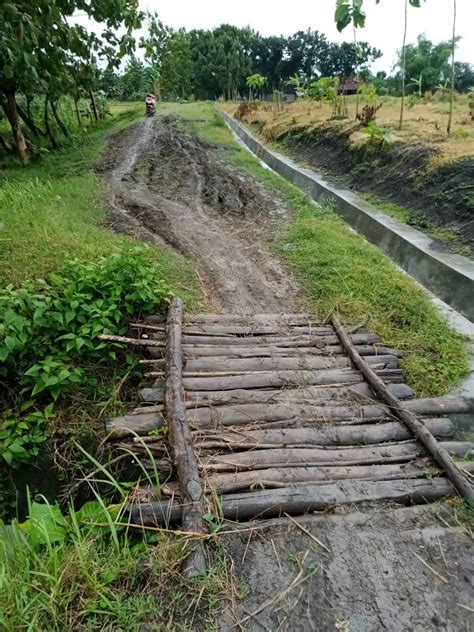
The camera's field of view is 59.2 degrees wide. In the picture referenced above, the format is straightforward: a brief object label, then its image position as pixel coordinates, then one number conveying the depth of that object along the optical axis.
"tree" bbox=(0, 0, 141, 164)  4.88
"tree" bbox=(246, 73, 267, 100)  26.19
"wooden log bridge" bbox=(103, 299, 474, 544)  2.71
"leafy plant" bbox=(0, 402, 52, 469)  3.55
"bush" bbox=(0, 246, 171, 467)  3.74
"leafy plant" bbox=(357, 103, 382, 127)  12.04
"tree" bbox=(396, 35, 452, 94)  33.06
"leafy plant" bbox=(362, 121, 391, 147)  9.77
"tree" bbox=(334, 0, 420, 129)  12.51
